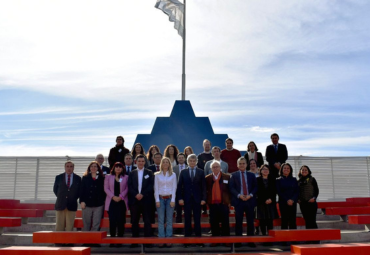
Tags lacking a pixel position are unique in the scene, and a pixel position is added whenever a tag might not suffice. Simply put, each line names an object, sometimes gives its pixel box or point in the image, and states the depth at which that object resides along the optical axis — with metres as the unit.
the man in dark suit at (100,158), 7.57
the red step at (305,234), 5.60
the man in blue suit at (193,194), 5.88
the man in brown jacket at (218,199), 5.94
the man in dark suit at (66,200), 6.20
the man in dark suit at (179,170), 6.55
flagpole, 11.18
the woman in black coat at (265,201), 6.23
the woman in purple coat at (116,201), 6.02
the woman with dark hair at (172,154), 7.11
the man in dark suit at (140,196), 5.93
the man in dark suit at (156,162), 6.63
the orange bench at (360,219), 6.53
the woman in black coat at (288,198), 6.32
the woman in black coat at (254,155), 7.48
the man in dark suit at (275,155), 7.68
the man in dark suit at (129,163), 6.68
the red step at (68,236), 5.46
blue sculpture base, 10.57
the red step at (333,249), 5.02
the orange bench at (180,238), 5.45
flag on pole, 11.71
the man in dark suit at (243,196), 5.95
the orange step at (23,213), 7.13
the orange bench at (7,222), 6.13
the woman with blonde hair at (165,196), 5.81
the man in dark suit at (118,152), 7.66
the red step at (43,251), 4.86
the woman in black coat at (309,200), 6.49
